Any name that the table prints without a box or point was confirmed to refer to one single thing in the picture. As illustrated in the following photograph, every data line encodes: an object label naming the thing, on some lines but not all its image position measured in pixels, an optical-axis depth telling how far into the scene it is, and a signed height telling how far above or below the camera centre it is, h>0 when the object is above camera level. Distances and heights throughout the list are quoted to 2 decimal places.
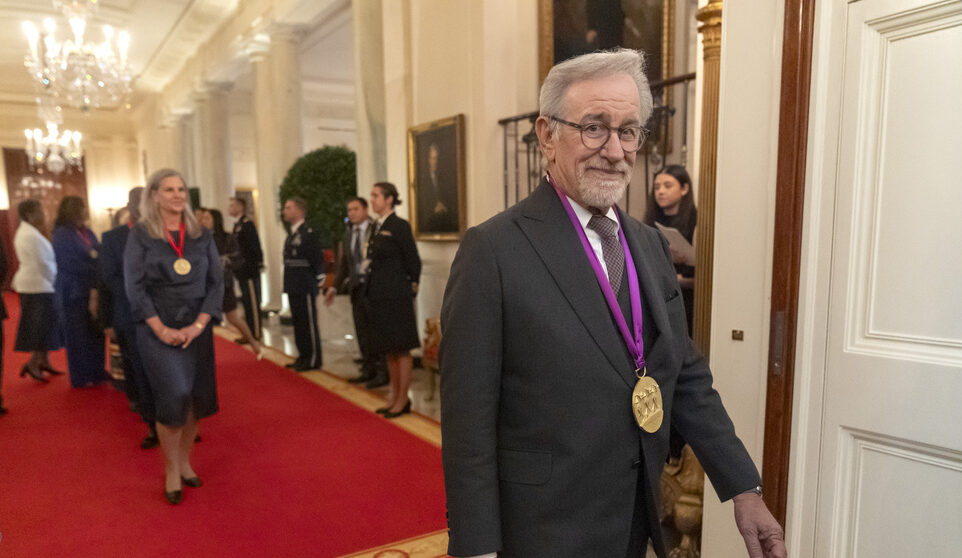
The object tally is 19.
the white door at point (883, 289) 1.61 -0.24
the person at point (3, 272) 4.70 -0.44
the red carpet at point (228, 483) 2.93 -1.62
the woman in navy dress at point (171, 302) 3.17 -0.48
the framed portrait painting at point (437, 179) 5.21 +0.31
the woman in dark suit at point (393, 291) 4.79 -0.64
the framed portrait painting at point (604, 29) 4.51 +1.45
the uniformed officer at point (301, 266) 6.39 -0.56
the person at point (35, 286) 5.74 -0.69
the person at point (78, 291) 5.29 -0.69
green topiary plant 8.22 +0.40
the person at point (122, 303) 3.70 -0.61
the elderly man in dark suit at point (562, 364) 1.24 -0.33
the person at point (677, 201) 3.29 +0.05
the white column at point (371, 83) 6.59 +1.46
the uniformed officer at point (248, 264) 7.47 -0.63
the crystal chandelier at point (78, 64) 7.29 +2.00
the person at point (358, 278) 5.63 -0.64
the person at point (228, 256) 6.99 -0.51
